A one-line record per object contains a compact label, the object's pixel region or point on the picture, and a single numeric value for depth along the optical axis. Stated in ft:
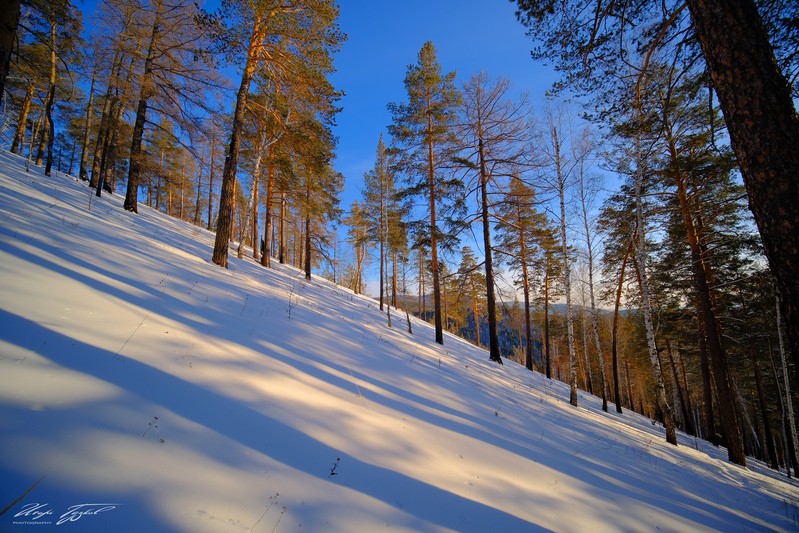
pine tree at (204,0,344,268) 25.45
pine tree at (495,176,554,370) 51.90
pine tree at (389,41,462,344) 37.50
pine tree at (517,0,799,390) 8.22
